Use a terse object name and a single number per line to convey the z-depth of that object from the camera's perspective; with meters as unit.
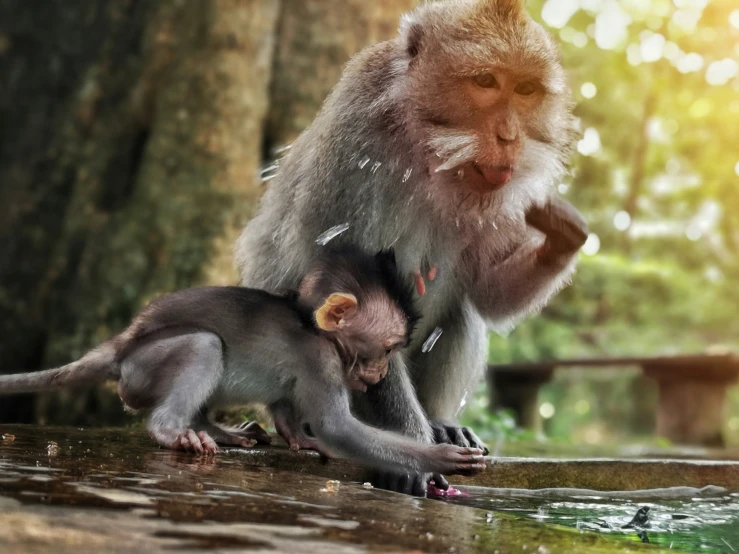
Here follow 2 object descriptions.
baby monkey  3.26
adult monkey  3.40
